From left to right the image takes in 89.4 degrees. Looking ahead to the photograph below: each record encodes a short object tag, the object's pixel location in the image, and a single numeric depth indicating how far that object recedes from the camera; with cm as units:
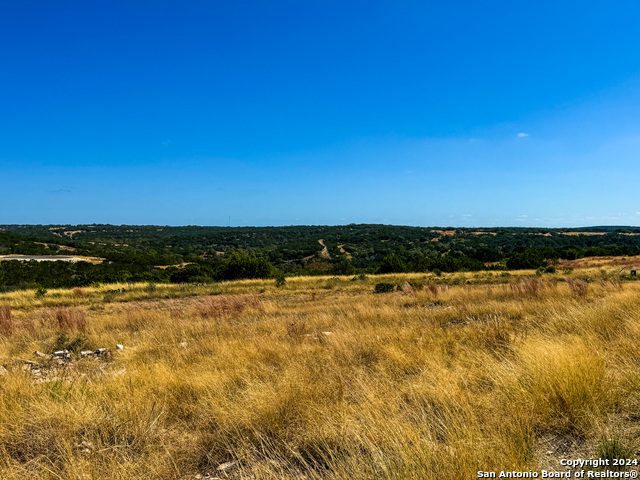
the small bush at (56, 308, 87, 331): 922
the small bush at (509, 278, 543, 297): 1088
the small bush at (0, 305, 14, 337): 848
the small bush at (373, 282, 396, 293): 1889
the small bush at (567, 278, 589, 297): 981
